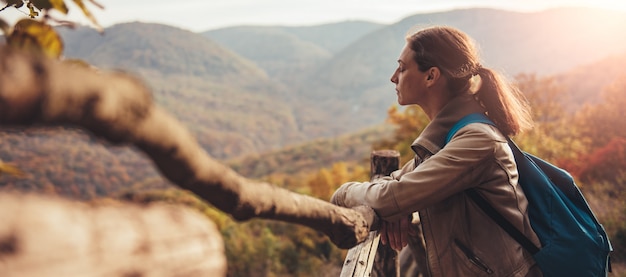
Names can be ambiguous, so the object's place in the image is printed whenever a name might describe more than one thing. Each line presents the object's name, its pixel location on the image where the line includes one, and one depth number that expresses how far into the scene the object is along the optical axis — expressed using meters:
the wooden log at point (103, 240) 0.56
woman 1.67
